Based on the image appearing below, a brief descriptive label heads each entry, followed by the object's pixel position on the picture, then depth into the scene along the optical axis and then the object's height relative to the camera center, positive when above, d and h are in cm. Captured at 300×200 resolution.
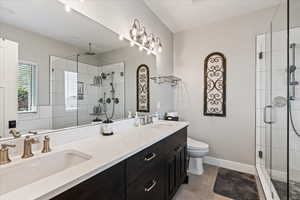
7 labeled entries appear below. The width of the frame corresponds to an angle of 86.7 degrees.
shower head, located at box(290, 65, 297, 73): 192 +39
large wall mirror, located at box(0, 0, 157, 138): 97 +24
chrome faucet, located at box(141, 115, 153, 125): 214 -28
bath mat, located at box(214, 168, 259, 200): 191 -114
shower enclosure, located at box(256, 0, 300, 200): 184 -6
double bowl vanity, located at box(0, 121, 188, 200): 69 -39
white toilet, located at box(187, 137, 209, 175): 233 -82
